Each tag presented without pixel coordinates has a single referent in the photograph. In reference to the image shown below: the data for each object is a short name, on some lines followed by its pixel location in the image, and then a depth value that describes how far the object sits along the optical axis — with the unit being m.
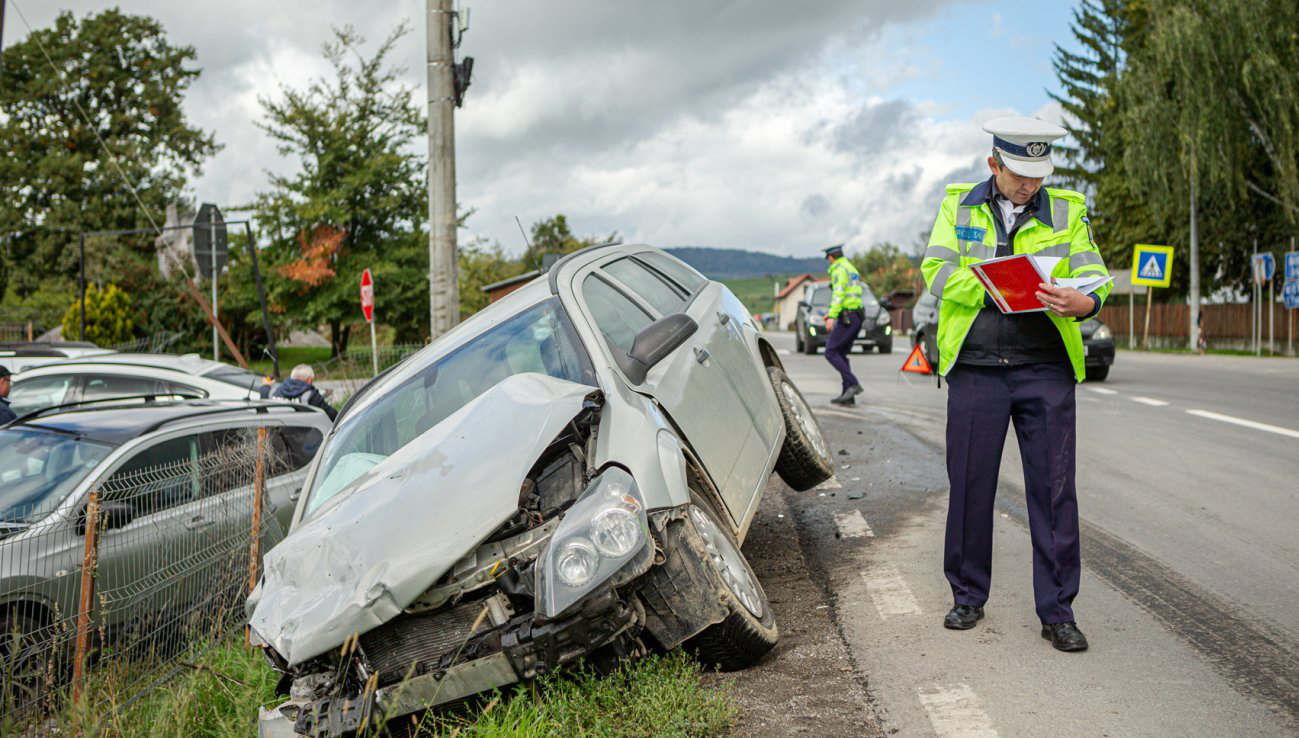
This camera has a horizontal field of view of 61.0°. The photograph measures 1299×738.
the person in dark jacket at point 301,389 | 12.75
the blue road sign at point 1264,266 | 28.84
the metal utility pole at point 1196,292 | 33.72
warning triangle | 15.70
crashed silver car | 3.57
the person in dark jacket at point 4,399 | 9.68
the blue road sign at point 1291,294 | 26.75
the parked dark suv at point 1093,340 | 16.62
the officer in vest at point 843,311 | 12.96
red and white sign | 19.81
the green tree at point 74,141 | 53.84
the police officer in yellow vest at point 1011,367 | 4.47
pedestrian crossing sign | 29.31
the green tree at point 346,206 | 31.88
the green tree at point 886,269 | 124.62
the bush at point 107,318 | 32.88
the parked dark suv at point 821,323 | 27.31
